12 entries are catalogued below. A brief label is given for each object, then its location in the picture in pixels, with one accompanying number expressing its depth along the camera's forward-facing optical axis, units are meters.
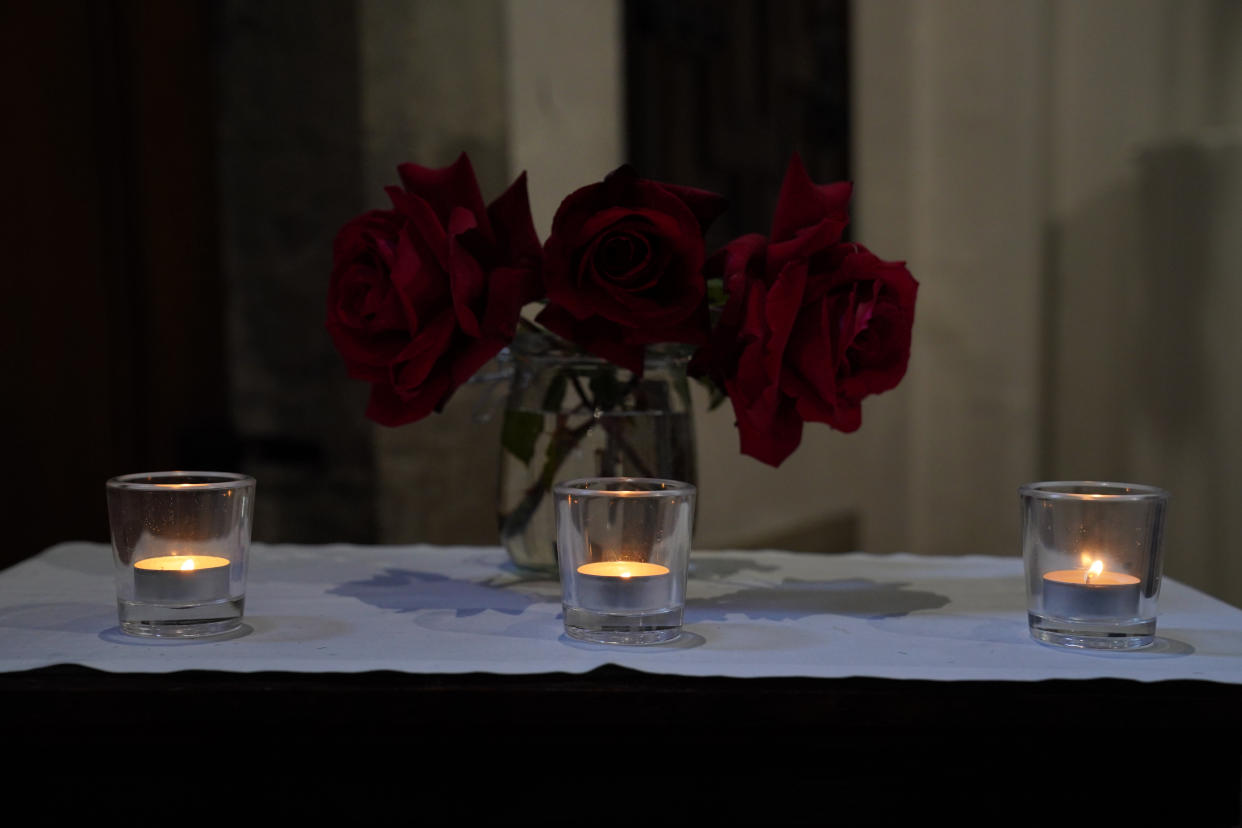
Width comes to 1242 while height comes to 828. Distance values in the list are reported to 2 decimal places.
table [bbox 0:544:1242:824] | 0.56
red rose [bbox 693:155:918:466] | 0.71
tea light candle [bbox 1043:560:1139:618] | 0.63
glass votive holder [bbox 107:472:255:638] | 0.65
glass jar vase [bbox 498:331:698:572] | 0.83
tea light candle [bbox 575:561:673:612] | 0.63
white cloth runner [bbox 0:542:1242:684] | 0.59
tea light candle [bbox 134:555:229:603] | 0.65
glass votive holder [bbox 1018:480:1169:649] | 0.64
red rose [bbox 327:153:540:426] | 0.73
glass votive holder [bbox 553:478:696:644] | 0.62
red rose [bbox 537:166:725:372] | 0.72
